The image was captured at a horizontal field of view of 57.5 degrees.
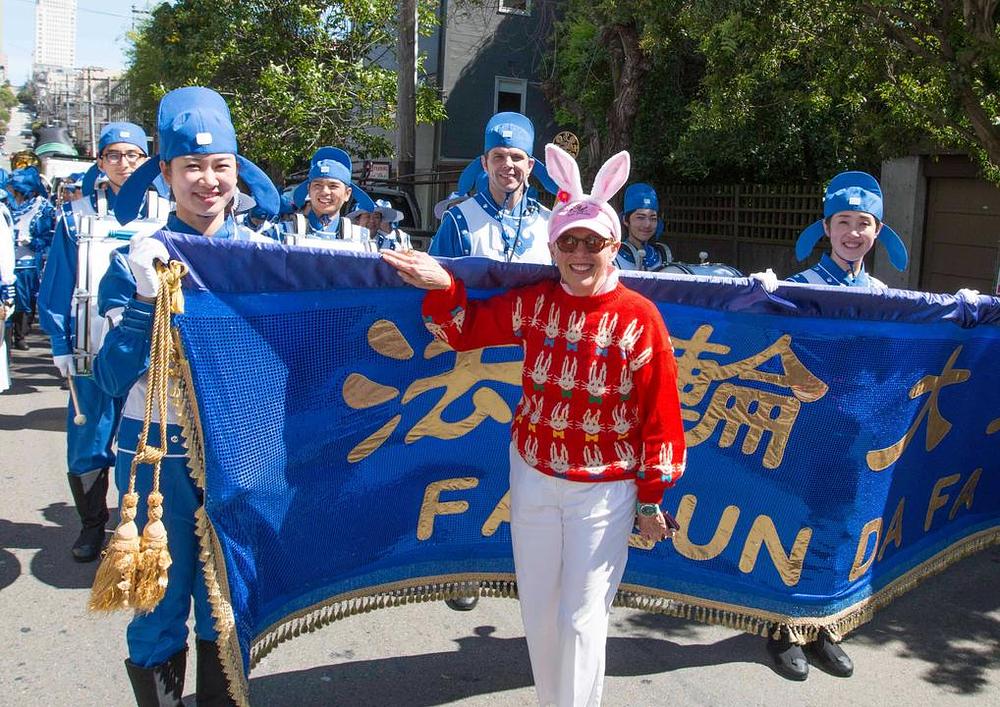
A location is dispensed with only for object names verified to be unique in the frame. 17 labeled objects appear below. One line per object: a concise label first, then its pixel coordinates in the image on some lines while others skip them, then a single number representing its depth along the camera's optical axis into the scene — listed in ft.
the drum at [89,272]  12.80
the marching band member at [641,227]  19.49
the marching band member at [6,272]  16.17
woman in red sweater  8.60
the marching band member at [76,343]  13.37
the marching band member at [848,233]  12.92
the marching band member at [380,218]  29.99
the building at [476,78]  69.77
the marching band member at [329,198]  18.93
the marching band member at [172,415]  8.55
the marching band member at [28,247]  32.48
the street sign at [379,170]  54.39
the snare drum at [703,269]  17.54
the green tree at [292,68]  49.85
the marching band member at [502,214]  13.62
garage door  32.19
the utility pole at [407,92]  43.57
